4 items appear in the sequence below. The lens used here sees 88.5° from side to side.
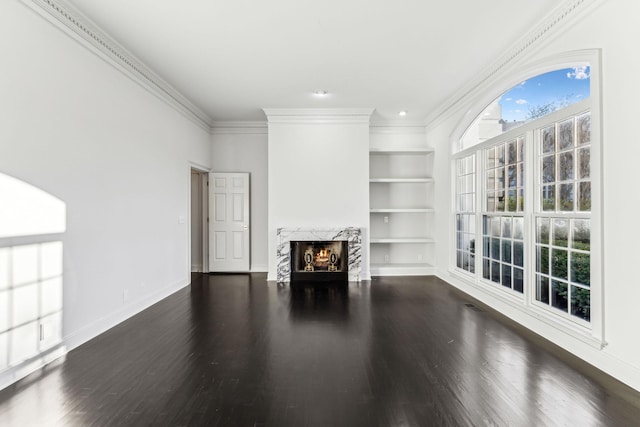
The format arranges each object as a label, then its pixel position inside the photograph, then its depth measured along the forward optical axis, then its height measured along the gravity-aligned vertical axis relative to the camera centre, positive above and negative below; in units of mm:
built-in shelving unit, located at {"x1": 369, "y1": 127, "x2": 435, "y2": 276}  6785 +397
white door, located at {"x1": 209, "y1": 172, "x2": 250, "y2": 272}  6656 -68
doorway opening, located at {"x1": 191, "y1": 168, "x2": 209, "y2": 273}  6762 -124
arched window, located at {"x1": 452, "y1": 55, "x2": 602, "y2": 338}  2896 +206
